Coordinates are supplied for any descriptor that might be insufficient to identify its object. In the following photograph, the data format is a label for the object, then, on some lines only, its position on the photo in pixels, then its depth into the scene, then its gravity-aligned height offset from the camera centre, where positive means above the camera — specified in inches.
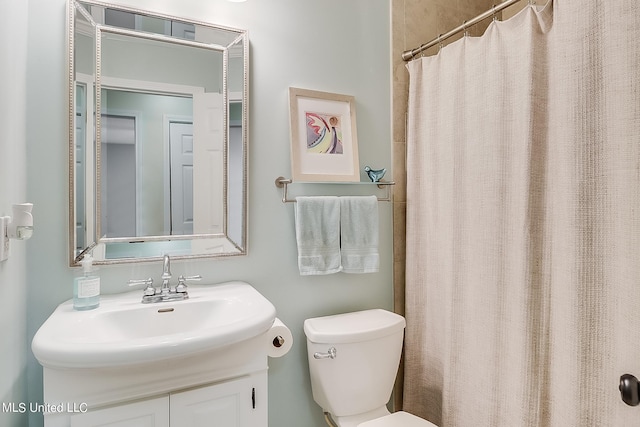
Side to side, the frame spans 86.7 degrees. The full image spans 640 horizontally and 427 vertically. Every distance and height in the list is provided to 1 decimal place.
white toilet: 52.4 -24.5
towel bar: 56.7 +4.9
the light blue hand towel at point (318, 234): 56.9 -3.7
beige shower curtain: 35.8 -1.3
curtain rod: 49.3 +30.2
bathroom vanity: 32.1 -15.7
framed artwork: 58.3 +13.7
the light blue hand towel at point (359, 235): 60.3 -4.0
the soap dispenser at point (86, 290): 41.7 -9.5
